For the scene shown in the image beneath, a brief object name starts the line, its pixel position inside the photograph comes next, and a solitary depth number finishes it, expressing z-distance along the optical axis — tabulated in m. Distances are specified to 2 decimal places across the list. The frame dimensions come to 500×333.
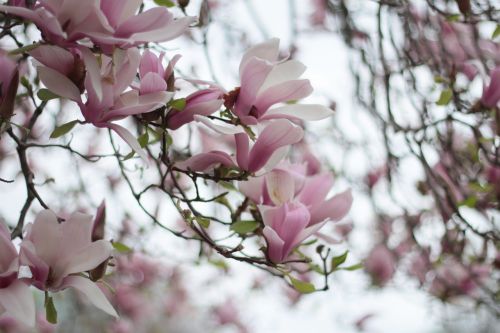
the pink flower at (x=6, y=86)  1.34
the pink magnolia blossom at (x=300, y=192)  1.46
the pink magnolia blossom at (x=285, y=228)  1.40
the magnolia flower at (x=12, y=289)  1.27
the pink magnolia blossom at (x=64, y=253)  1.31
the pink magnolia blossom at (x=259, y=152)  1.39
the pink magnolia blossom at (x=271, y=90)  1.38
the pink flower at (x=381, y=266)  2.81
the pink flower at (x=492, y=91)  1.57
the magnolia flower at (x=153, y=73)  1.34
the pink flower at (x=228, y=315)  3.61
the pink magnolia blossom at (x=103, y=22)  1.28
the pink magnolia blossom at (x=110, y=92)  1.31
